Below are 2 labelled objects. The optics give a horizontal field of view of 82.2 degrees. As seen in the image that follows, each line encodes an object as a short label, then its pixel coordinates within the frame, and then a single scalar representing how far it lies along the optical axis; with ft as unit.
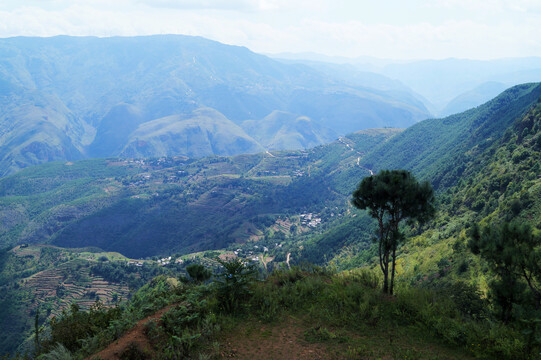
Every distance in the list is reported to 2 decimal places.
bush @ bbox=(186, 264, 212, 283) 71.47
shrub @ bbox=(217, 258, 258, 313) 48.96
